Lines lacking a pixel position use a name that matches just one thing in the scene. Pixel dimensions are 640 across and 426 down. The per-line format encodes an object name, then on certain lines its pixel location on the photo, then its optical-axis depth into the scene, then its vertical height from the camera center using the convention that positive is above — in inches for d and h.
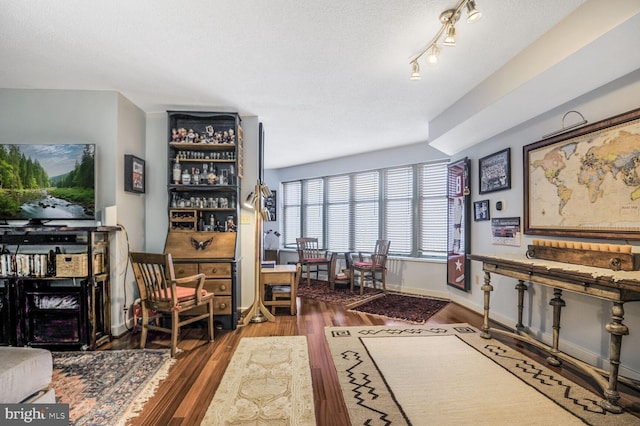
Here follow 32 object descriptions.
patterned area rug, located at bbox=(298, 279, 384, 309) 183.9 -50.2
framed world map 87.7 +13.1
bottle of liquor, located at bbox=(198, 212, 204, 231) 147.6 -2.5
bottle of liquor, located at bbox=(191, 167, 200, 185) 146.1 +19.3
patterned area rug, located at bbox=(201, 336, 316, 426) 72.3 -47.6
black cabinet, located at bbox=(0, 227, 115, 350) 108.0 -26.9
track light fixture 69.1 +51.9
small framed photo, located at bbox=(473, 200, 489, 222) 157.0 +5.3
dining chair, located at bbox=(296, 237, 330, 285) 232.7 -29.0
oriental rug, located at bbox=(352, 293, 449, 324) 154.0 -49.4
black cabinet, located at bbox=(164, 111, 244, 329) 133.2 +9.8
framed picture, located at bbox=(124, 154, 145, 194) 131.6 +20.0
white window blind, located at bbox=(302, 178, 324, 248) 272.5 +9.5
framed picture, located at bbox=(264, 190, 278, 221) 291.0 +13.7
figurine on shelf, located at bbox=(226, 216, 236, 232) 149.7 -3.4
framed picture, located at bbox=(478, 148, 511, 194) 140.9 +24.1
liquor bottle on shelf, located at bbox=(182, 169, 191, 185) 145.0 +19.1
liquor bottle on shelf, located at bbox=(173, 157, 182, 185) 144.3 +21.9
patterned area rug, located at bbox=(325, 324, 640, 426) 72.4 -47.2
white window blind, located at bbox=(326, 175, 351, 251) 257.4 +5.6
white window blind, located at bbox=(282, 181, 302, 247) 289.1 +7.1
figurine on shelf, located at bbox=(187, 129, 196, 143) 146.2 +39.6
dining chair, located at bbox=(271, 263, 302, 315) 155.7 -39.5
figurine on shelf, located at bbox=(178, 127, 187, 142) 145.4 +40.8
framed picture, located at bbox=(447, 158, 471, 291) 171.9 -2.3
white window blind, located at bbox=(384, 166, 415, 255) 221.6 +8.1
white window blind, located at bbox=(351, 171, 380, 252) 239.8 +7.6
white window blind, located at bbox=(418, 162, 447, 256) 206.1 +8.2
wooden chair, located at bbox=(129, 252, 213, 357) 106.2 -27.5
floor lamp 144.7 -17.0
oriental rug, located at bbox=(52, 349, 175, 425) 74.6 -48.0
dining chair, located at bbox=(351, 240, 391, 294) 201.9 -31.3
